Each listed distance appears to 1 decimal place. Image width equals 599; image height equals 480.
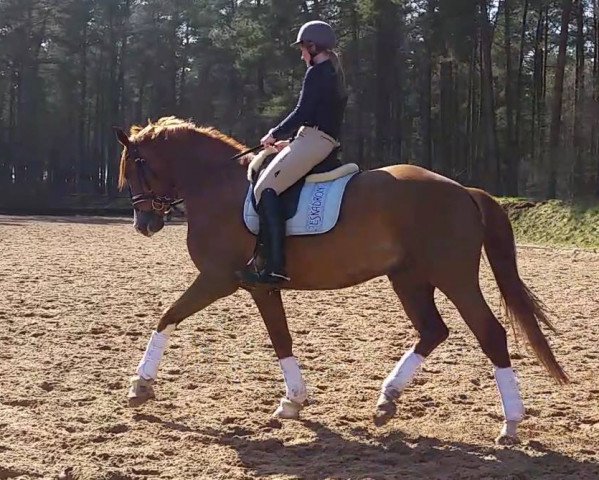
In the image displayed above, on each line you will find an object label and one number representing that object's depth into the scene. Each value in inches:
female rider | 219.3
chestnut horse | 209.3
